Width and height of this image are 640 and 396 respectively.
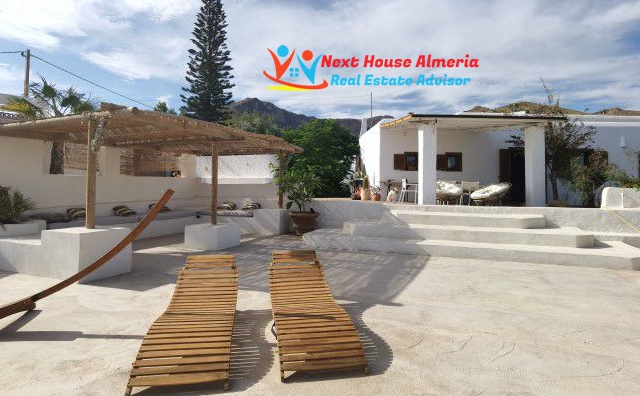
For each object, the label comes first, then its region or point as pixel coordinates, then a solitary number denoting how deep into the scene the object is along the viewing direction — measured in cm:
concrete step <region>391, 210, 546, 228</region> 871
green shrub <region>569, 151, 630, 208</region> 1113
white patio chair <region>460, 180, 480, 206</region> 1093
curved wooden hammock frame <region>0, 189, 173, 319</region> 382
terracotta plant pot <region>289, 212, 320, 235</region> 1088
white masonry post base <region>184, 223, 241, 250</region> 855
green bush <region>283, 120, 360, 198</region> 1823
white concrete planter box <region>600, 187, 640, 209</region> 915
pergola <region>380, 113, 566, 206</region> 1039
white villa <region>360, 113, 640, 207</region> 1240
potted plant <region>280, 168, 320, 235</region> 1091
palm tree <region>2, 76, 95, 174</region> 1025
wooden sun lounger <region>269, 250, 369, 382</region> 291
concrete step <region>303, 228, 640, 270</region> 704
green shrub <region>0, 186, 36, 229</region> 738
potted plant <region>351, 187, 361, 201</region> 1336
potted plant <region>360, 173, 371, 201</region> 1267
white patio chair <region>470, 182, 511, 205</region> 1025
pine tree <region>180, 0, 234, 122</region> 2512
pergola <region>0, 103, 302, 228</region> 627
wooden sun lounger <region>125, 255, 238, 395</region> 264
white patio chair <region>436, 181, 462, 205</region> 1095
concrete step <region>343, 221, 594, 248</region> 788
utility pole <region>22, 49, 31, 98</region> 1922
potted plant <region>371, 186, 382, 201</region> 1248
